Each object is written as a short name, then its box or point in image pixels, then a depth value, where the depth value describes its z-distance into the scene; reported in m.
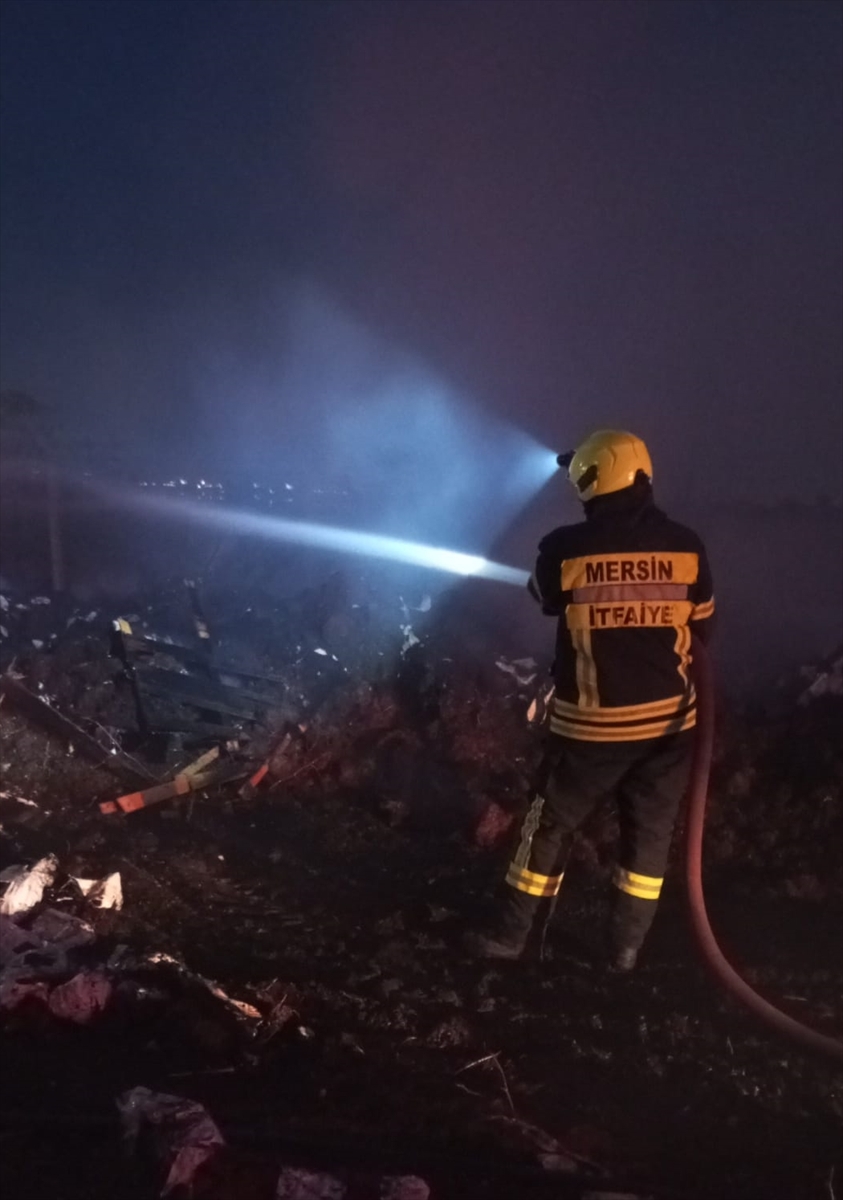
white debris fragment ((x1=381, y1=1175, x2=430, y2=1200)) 2.11
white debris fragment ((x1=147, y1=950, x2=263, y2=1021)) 2.85
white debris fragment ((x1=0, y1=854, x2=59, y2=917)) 3.35
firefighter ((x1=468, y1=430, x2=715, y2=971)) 3.05
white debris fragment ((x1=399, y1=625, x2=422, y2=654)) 5.76
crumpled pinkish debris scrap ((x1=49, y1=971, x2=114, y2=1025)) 2.78
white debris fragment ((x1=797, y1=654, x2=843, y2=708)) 4.95
